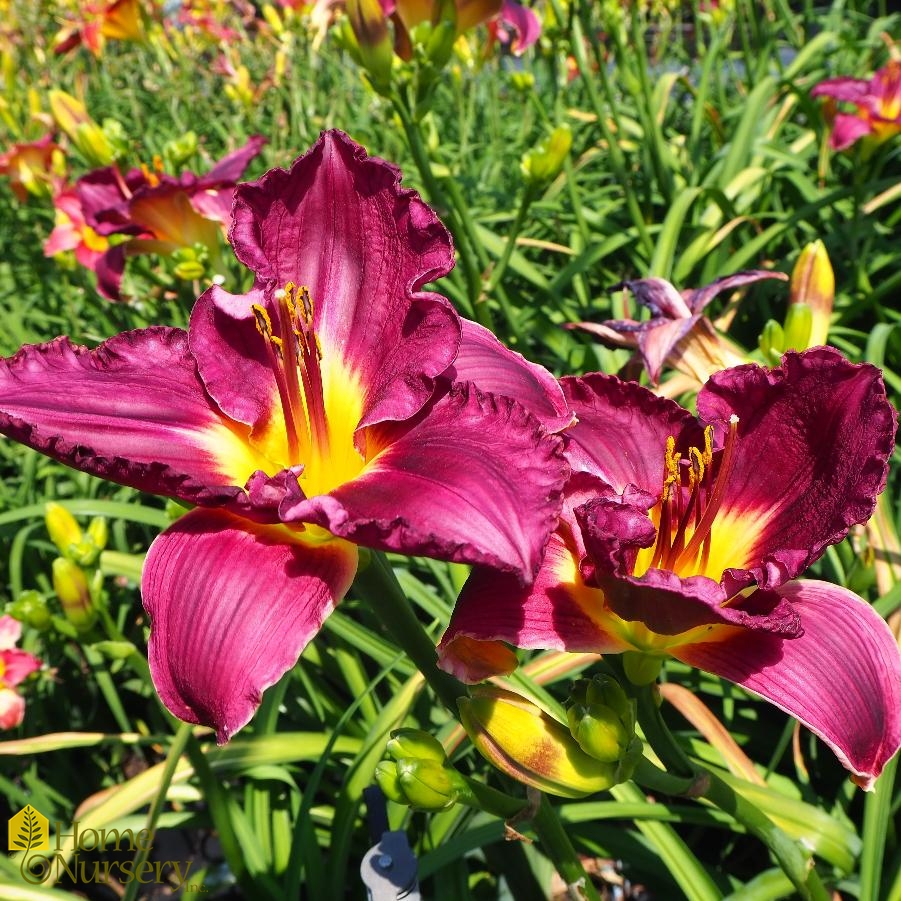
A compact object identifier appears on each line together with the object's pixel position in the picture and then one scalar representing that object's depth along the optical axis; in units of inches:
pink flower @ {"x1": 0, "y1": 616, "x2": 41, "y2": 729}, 19.9
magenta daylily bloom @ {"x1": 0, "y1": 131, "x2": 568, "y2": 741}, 8.6
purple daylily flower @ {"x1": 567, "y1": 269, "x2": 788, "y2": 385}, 14.4
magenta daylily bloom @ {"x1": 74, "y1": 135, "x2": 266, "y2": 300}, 22.3
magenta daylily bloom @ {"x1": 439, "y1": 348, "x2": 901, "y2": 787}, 8.9
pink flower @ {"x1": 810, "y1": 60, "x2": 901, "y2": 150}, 26.8
